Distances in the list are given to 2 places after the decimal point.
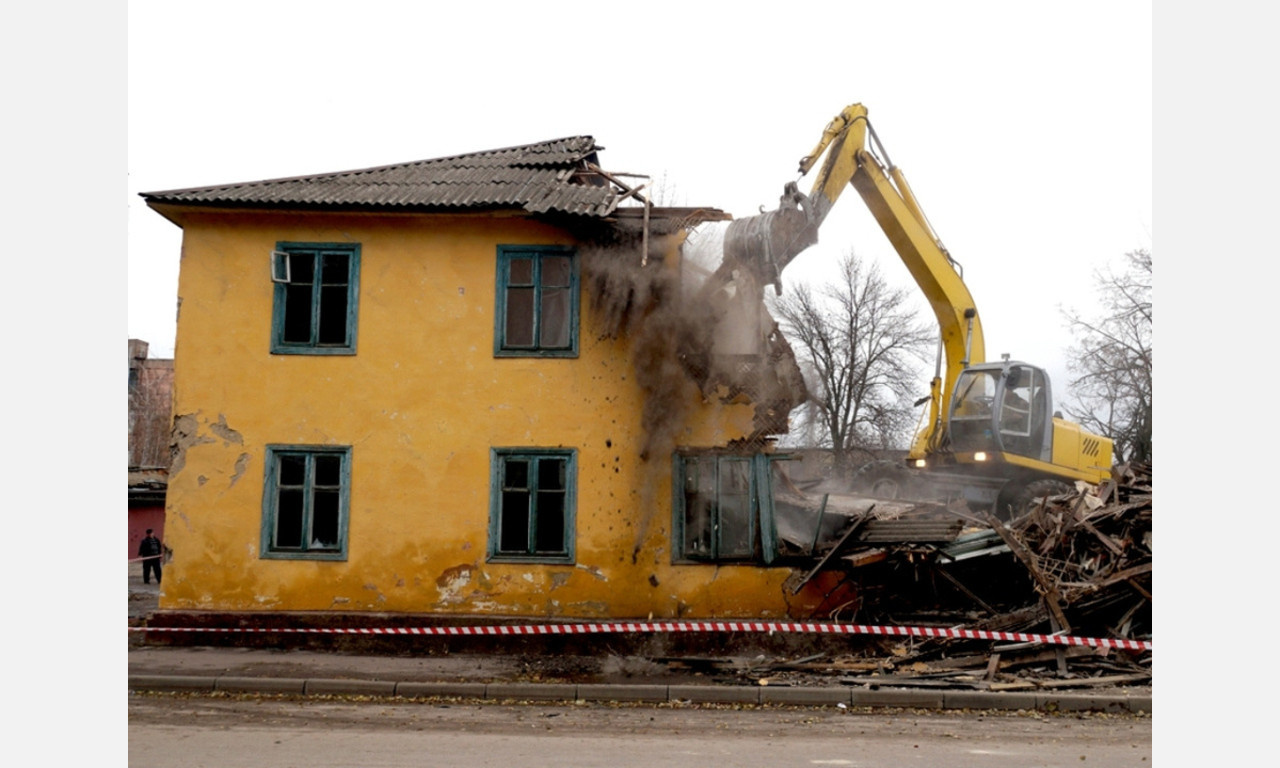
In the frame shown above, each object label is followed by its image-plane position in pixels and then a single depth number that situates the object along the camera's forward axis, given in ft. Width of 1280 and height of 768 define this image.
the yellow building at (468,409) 43.50
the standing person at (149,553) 80.71
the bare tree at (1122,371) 102.12
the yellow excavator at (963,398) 54.49
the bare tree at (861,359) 147.54
